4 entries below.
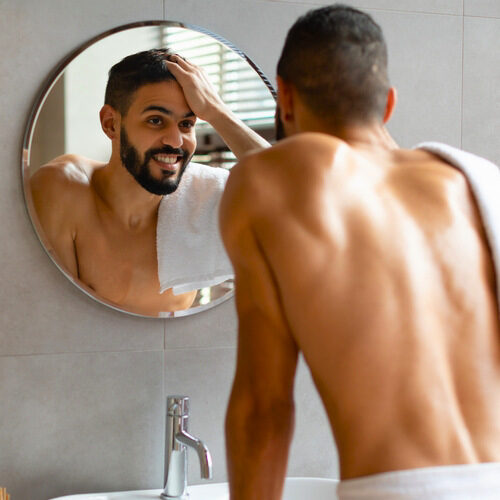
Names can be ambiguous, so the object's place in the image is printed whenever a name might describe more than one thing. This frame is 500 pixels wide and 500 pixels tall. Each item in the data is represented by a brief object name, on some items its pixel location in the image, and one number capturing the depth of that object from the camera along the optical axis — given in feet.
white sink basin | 5.42
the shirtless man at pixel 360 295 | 3.05
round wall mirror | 5.26
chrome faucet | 5.27
